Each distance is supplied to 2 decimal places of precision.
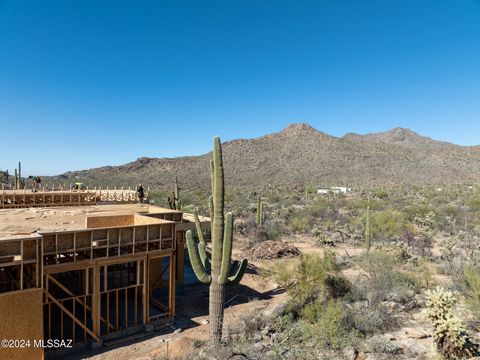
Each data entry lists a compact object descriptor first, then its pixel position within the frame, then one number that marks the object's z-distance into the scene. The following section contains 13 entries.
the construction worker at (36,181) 22.76
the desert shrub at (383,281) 13.97
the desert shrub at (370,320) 11.44
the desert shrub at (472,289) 11.36
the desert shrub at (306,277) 14.02
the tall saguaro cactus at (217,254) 10.52
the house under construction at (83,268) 9.45
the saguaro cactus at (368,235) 21.78
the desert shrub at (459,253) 16.56
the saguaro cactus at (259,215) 29.79
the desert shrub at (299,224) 30.62
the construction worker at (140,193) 22.02
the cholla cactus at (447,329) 9.12
